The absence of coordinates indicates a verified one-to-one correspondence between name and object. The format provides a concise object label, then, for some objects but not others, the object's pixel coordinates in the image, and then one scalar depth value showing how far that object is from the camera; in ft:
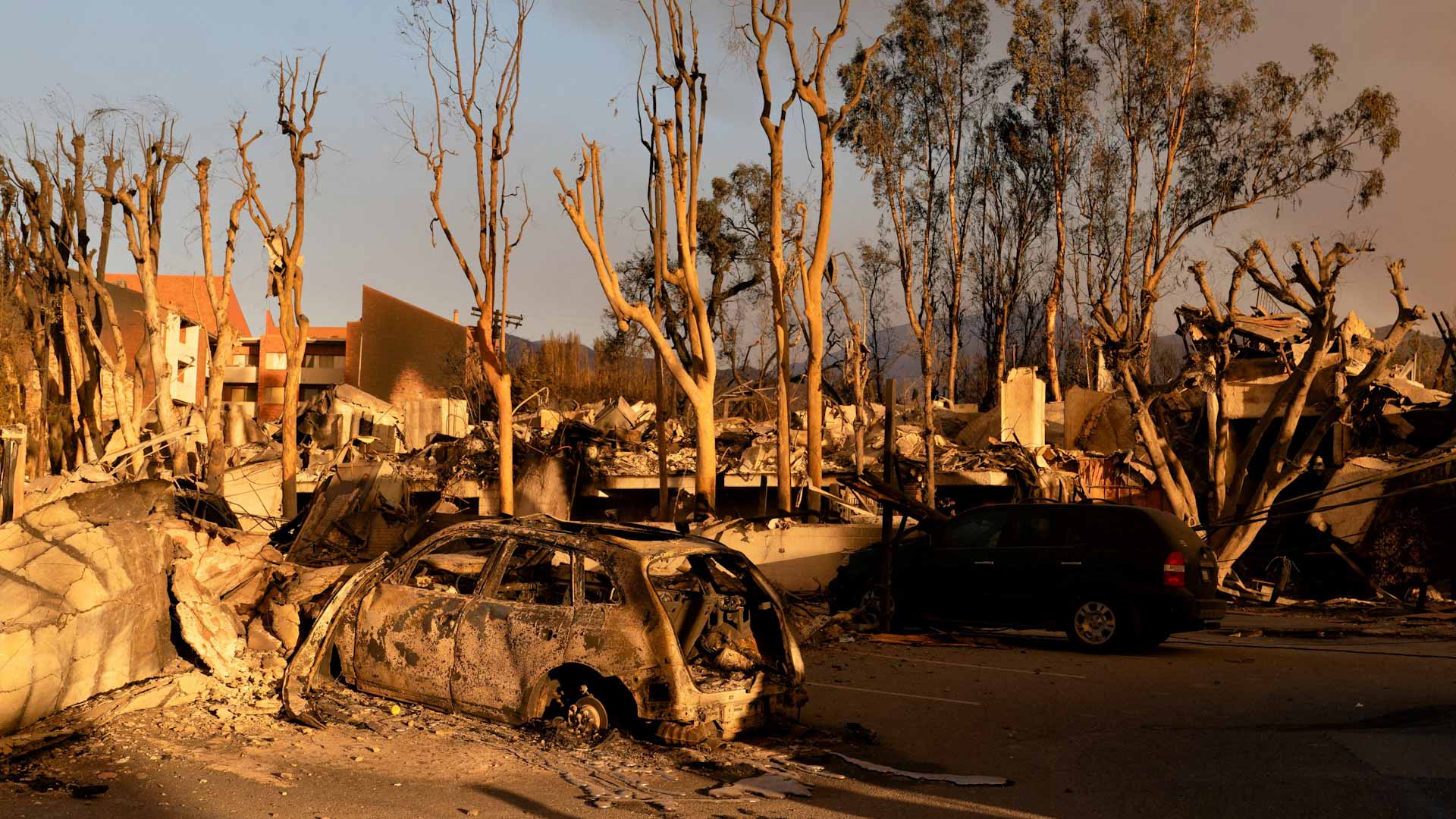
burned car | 25.20
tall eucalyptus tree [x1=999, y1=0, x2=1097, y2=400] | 134.00
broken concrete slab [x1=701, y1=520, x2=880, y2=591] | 61.98
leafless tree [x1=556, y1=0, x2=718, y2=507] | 65.87
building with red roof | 189.26
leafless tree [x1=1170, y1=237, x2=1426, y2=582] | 61.93
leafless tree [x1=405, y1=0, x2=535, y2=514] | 68.85
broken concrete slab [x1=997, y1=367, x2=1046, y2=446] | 88.17
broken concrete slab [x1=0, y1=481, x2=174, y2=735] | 25.34
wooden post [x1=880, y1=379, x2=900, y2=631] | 48.29
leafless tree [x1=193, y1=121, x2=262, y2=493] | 81.35
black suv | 42.96
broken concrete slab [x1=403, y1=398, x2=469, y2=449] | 109.29
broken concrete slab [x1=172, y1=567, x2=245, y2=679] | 30.17
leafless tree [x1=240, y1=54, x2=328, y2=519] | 83.05
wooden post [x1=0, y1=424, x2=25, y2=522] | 34.65
